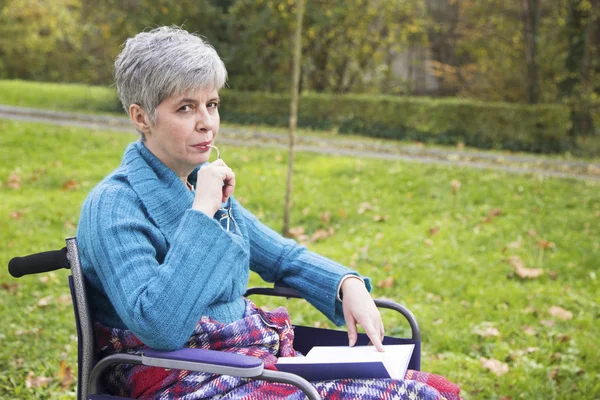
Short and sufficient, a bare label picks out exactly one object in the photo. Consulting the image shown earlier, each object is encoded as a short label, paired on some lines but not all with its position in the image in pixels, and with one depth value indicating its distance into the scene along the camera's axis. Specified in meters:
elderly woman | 1.86
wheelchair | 1.79
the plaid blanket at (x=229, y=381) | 1.96
